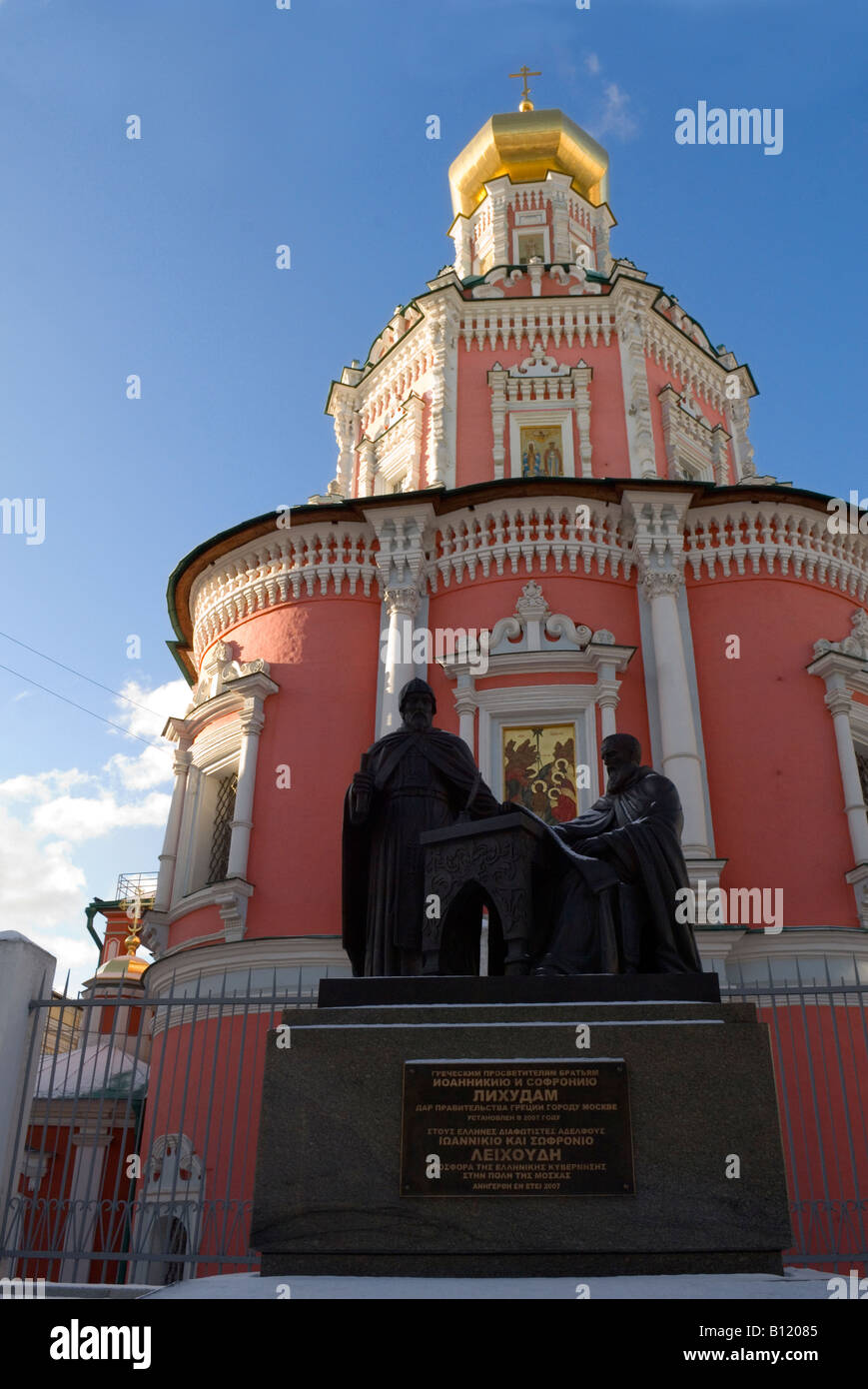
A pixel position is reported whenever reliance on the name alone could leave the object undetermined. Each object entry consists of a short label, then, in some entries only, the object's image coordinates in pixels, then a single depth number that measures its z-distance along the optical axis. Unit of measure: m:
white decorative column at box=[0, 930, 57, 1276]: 6.45
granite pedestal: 4.40
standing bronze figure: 5.80
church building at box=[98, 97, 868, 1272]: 13.10
